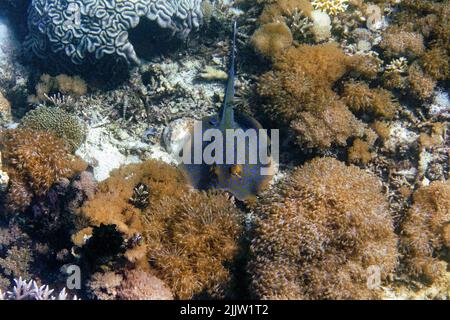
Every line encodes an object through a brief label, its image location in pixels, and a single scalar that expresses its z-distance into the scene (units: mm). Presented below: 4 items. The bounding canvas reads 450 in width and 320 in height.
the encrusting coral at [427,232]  4867
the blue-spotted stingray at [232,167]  5551
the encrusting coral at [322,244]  4492
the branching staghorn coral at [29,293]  4758
